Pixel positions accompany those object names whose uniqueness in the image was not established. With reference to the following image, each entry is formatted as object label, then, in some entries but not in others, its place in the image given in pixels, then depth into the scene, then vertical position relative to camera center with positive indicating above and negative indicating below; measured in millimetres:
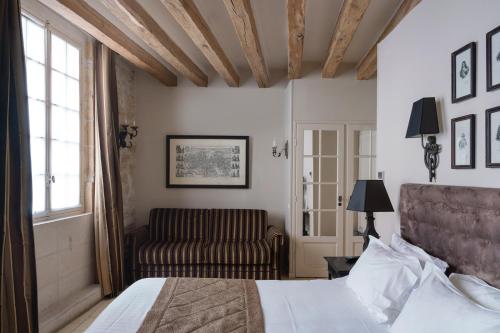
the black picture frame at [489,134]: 1455 +130
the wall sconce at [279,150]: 4279 +181
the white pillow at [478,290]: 1264 -552
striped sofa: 3561 -1035
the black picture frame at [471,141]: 1603 +109
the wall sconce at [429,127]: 1935 +217
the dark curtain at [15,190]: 1994 -175
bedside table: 2473 -844
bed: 1444 -534
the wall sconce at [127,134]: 3840 +358
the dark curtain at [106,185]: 3285 -228
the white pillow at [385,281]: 1631 -661
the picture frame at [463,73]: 1598 +474
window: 2570 +418
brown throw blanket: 1523 -795
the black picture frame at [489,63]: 1470 +466
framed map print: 4430 +41
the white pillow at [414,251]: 1690 -538
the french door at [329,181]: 4043 -234
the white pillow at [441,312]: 1116 -577
